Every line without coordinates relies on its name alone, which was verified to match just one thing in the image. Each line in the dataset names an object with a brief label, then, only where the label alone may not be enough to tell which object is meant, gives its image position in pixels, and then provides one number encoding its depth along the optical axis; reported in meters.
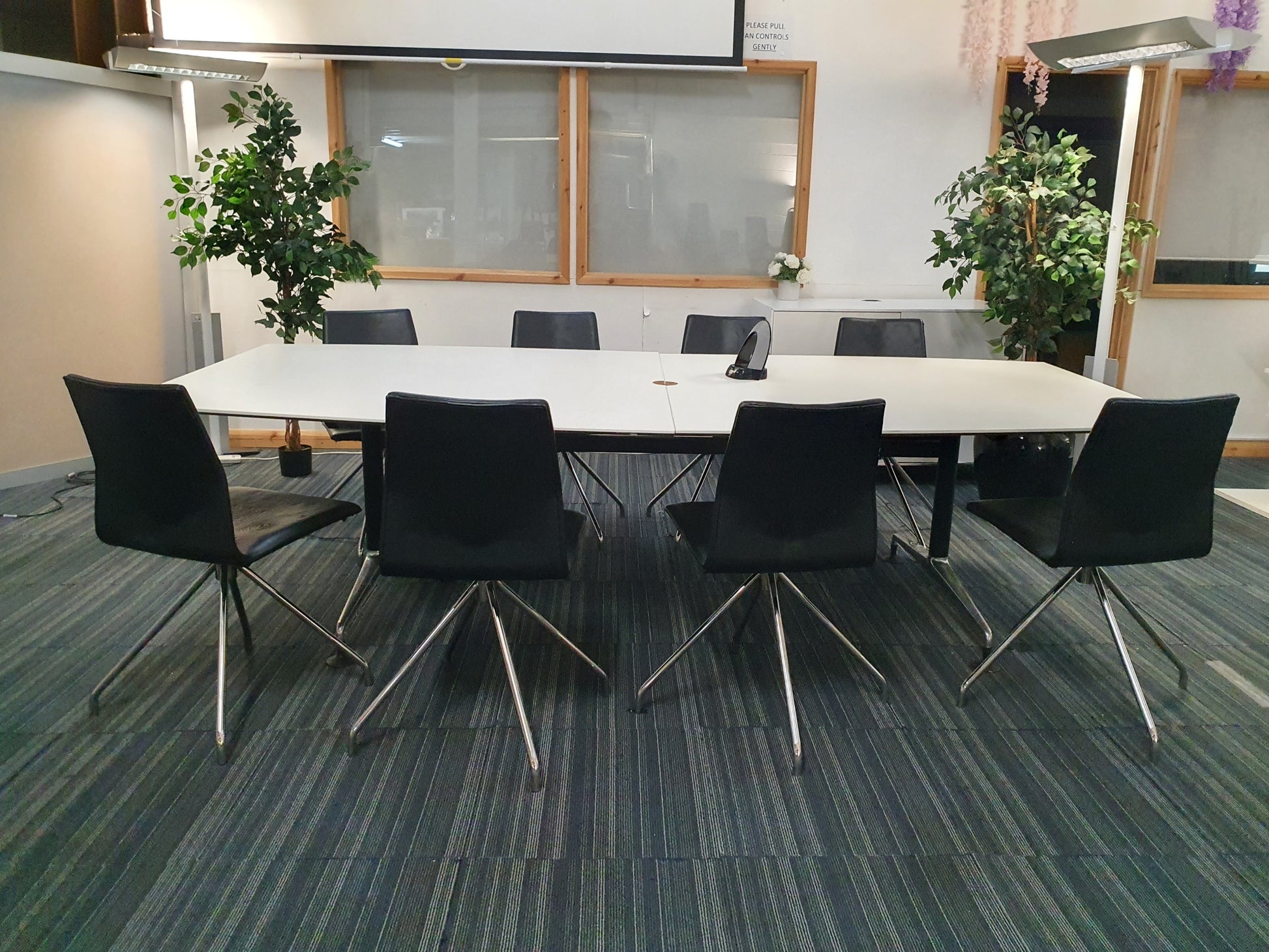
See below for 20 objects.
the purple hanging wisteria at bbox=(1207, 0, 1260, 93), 5.34
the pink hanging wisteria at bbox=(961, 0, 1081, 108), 5.44
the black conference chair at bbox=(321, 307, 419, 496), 4.55
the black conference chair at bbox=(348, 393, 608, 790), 2.31
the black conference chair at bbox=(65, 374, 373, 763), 2.38
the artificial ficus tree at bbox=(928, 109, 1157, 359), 4.76
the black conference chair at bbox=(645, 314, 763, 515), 4.57
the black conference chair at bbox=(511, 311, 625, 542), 4.68
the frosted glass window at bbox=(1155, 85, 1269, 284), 5.61
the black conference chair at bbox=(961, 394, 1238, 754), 2.47
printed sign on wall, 5.43
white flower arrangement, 5.52
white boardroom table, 2.84
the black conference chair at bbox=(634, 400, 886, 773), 2.43
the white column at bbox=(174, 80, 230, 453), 5.04
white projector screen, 5.27
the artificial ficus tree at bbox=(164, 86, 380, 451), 4.85
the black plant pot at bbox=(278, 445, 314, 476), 5.18
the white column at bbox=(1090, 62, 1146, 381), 4.36
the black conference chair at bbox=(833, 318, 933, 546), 4.62
